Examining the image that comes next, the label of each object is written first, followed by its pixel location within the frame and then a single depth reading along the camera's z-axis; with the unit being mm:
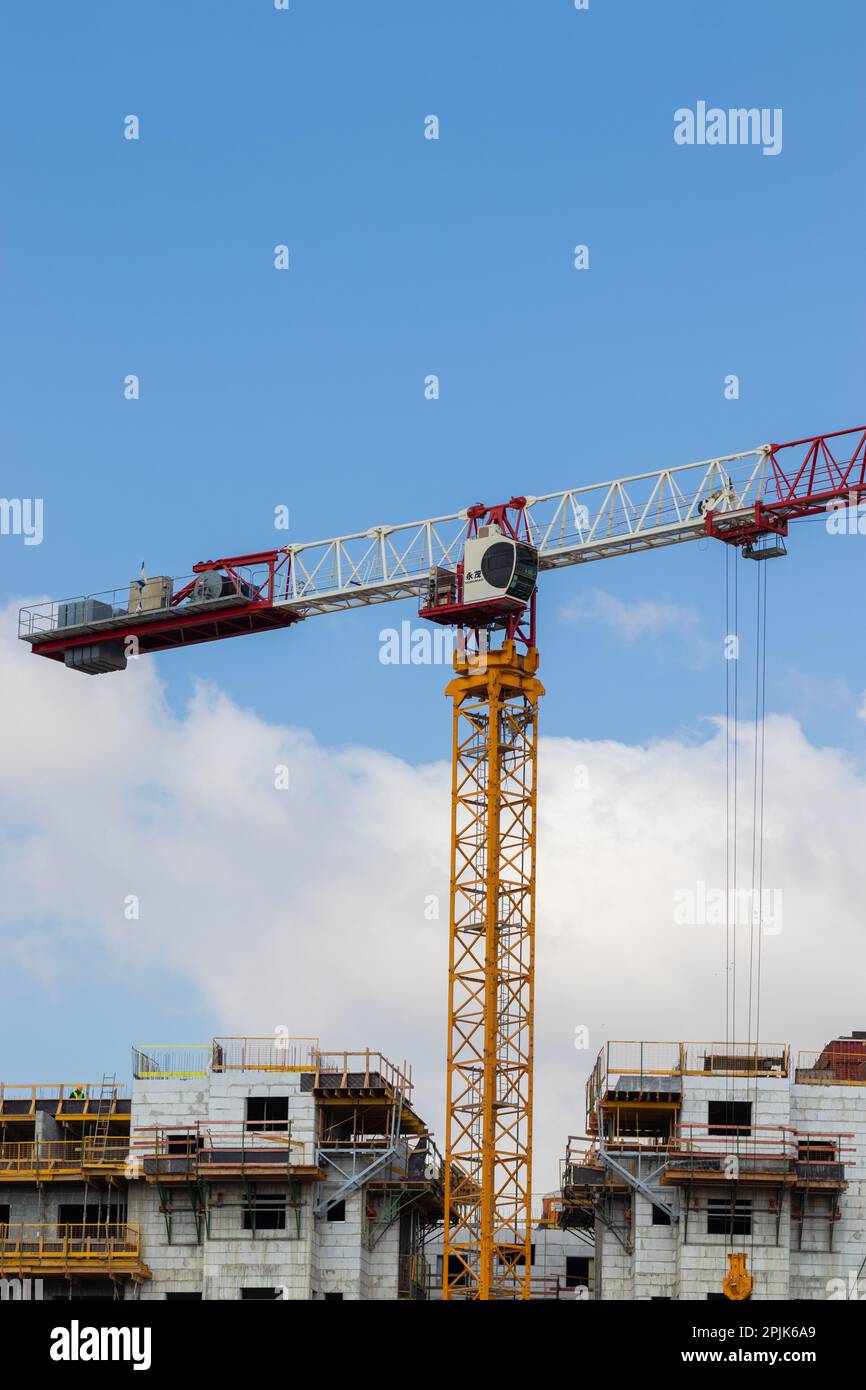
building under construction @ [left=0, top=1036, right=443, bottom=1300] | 101250
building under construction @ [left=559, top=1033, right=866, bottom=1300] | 100500
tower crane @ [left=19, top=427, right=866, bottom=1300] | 106688
